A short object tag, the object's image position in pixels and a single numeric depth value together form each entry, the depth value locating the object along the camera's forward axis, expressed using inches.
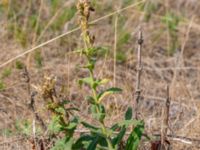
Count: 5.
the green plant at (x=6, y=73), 192.1
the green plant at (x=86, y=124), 103.1
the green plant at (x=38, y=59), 204.1
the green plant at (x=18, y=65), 198.1
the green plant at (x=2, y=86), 182.1
